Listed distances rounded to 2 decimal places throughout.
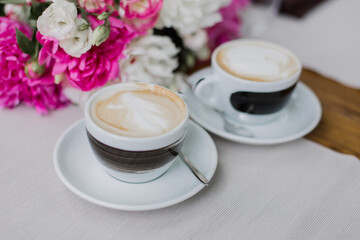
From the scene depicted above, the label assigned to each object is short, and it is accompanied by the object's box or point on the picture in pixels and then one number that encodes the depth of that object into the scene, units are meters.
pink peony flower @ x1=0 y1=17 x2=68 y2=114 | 0.63
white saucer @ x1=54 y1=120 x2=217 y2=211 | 0.48
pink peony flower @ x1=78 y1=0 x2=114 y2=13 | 0.59
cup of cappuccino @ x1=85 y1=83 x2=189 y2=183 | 0.46
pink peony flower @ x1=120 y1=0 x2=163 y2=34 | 0.64
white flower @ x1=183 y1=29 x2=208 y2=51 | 0.79
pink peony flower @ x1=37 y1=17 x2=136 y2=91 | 0.60
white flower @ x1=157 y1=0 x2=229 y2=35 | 0.70
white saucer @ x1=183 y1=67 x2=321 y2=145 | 0.63
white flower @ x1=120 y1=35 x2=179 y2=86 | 0.66
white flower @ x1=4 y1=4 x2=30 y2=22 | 0.66
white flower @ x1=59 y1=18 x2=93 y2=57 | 0.58
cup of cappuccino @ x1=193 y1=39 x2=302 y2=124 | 0.64
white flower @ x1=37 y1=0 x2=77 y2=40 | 0.55
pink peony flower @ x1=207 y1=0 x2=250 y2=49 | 0.91
